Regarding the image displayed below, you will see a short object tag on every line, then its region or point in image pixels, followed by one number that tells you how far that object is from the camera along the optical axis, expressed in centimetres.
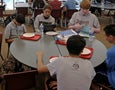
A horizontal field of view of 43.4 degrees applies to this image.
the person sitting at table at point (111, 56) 162
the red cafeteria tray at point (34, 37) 215
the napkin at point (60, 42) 206
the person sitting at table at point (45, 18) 277
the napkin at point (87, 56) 175
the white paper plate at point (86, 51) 181
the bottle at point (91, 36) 225
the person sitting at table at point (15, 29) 244
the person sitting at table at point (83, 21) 256
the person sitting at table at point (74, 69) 126
